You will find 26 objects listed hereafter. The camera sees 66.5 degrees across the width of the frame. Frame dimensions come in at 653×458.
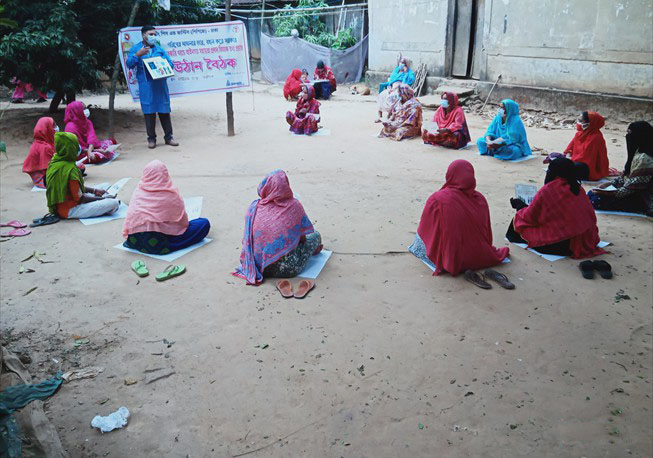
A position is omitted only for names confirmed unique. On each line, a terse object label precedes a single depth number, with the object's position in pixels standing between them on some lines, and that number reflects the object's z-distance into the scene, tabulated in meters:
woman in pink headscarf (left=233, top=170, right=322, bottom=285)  3.91
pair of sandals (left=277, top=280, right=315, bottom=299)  3.77
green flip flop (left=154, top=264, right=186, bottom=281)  4.08
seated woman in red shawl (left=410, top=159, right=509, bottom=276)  3.98
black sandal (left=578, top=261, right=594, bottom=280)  3.99
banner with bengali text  8.24
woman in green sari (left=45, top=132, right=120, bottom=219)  5.06
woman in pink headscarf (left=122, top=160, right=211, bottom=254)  4.36
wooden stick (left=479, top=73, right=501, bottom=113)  11.46
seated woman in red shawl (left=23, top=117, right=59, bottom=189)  6.27
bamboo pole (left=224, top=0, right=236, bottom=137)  8.60
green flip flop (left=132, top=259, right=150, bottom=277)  4.15
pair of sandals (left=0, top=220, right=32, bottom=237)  4.95
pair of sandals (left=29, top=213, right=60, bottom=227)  5.17
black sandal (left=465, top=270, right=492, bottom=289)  3.85
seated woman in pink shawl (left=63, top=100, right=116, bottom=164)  7.43
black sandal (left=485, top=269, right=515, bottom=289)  3.84
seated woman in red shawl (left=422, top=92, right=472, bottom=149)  7.98
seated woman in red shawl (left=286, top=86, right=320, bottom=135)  9.33
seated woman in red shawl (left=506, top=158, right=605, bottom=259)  4.20
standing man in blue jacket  7.87
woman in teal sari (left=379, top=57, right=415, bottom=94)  13.41
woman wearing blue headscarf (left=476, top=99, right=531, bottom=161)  7.27
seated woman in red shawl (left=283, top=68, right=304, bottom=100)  13.32
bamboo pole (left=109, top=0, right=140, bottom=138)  8.36
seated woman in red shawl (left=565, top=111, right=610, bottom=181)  6.32
